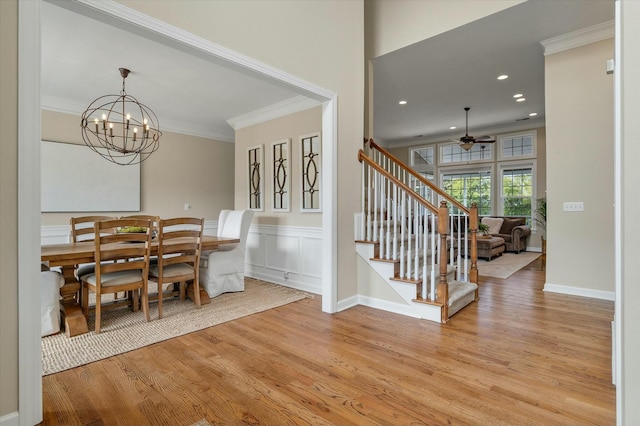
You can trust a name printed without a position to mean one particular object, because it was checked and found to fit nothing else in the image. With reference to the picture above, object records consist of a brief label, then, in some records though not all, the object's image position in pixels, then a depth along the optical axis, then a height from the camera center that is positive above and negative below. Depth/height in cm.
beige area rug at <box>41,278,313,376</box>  234 -102
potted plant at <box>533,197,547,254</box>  700 -1
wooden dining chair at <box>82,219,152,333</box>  272 -48
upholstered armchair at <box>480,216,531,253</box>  726 -45
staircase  297 -41
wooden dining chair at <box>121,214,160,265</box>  335 -27
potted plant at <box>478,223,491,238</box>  671 -39
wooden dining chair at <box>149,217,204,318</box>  312 -48
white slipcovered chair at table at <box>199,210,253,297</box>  386 -61
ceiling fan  646 +146
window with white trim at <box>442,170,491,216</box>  855 +71
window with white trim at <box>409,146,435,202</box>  942 +155
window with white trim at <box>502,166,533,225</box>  787 +54
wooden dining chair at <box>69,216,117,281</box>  356 -18
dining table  258 -54
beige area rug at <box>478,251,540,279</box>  516 -95
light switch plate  379 +8
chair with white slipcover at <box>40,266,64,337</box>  266 -75
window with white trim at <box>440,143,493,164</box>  844 +161
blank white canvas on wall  469 +49
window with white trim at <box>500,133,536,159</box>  784 +166
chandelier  496 +138
